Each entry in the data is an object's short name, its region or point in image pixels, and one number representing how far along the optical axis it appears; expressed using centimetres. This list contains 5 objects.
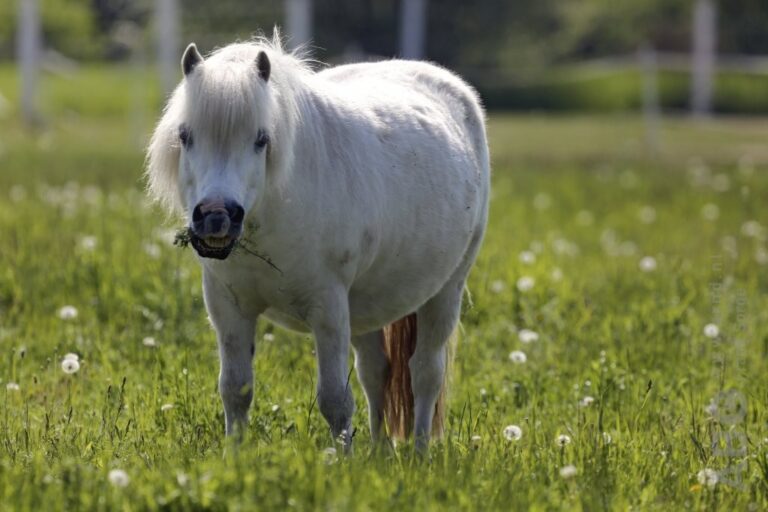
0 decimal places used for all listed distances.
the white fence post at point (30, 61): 6456
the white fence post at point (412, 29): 9887
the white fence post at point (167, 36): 5593
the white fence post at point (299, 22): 5977
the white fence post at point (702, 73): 8331
